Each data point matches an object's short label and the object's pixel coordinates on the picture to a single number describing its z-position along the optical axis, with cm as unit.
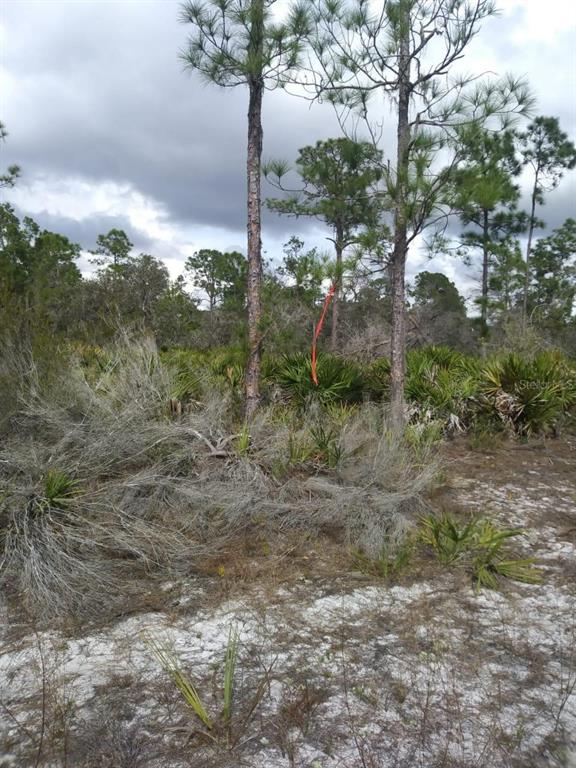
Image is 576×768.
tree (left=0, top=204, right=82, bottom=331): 2231
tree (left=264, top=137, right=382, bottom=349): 740
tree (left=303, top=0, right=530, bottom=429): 666
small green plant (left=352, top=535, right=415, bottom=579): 441
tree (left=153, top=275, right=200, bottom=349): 2148
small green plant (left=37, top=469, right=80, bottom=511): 449
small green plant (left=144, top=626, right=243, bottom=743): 263
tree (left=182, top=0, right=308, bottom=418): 676
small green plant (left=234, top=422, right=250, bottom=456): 595
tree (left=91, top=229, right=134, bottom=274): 3156
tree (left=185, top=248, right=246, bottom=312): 3073
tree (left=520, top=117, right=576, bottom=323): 2097
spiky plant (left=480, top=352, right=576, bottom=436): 893
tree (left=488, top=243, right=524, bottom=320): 1792
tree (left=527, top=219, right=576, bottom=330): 2519
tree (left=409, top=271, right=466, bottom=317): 3349
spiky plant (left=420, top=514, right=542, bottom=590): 429
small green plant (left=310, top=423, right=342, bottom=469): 600
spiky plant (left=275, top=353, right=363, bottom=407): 907
